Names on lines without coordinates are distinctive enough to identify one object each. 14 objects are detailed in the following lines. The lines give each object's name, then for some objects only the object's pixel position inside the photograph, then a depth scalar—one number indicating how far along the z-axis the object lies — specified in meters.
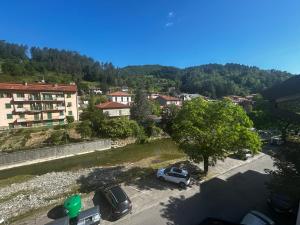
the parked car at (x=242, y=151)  18.52
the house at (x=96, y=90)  108.83
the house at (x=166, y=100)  83.25
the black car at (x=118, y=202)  13.77
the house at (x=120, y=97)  76.65
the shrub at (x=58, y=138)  37.41
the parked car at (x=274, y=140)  32.92
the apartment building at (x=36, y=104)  43.16
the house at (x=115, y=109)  53.95
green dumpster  13.66
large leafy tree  17.62
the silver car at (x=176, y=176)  18.41
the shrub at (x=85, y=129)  39.41
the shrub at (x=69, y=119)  49.12
